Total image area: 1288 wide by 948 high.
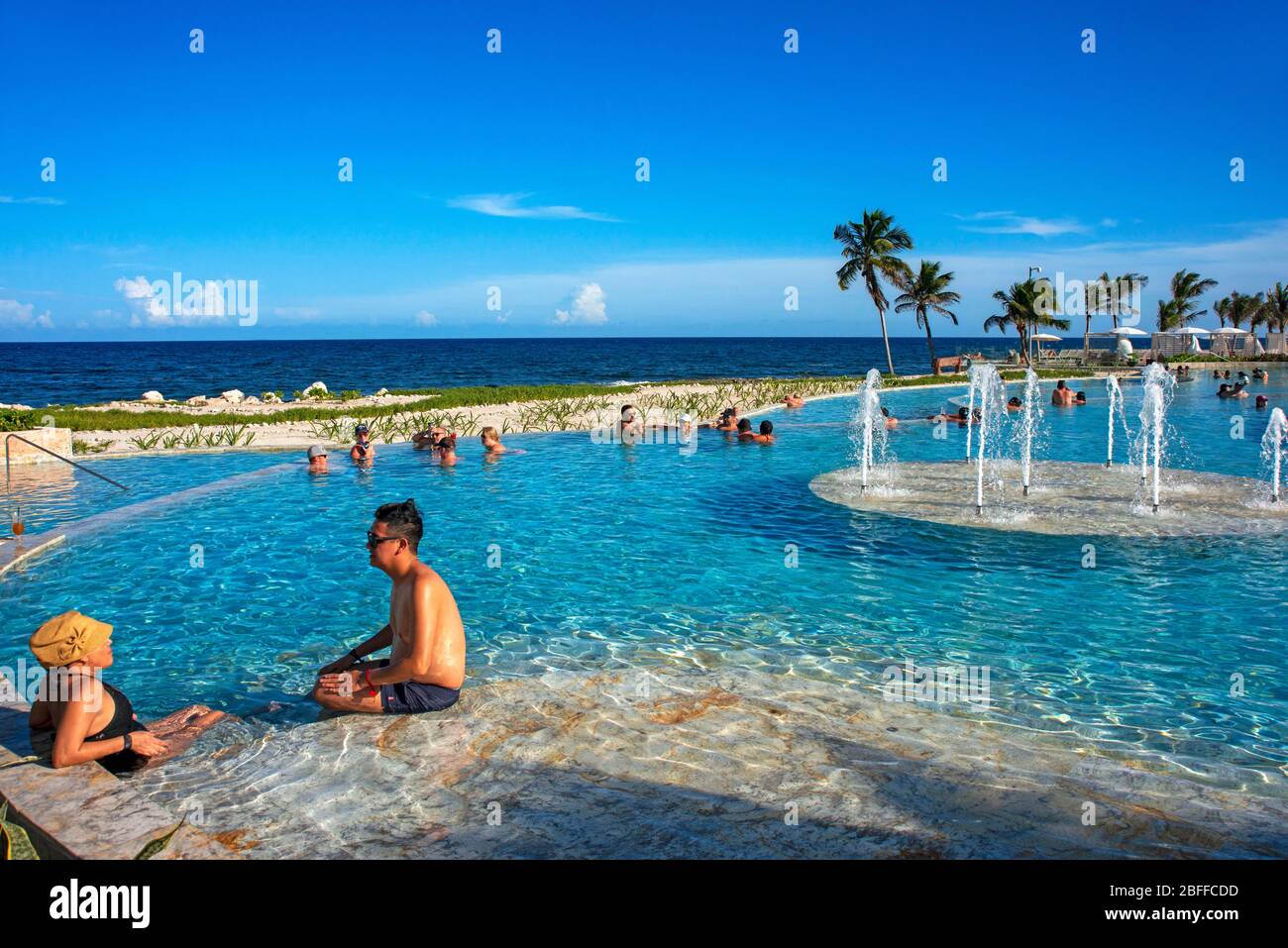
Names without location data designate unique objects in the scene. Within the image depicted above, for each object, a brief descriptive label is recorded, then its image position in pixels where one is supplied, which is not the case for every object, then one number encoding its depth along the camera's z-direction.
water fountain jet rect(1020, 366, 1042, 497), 16.45
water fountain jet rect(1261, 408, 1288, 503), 15.14
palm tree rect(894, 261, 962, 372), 54.91
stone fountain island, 13.58
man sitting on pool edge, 6.38
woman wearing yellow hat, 5.54
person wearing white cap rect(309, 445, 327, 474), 20.11
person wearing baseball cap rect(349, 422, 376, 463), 21.20
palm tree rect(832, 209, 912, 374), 50.12
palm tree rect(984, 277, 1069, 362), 56.62
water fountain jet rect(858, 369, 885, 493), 17.64
